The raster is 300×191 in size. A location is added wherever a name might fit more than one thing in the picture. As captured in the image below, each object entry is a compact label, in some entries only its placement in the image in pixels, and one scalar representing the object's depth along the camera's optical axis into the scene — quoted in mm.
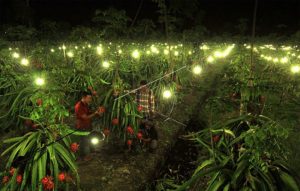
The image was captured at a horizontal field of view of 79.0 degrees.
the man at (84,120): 3643
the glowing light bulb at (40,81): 3182
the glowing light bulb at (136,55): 7127
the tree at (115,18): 6941
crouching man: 4095
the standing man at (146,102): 4202
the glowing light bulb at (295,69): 5486
